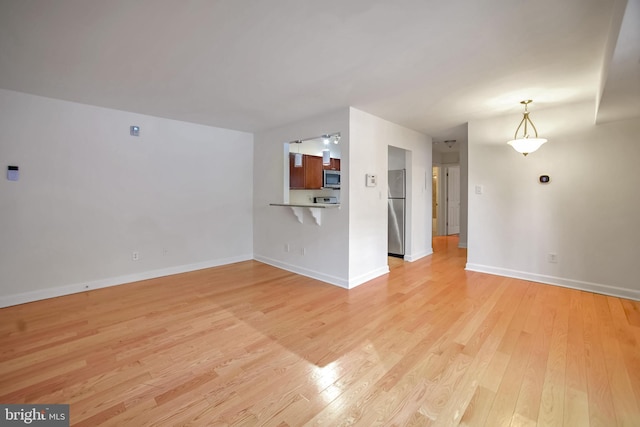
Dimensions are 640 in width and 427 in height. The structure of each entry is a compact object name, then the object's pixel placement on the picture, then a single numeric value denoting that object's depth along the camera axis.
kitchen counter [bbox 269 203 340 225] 3.86
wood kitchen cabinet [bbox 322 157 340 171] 6.33
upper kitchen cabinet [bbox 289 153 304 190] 5.38
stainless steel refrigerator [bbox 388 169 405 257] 5.36
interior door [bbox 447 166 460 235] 8.27
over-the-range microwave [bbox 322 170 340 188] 6.09
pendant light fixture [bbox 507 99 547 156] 3.36
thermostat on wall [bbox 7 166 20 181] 3.17
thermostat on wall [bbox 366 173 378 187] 3.98
